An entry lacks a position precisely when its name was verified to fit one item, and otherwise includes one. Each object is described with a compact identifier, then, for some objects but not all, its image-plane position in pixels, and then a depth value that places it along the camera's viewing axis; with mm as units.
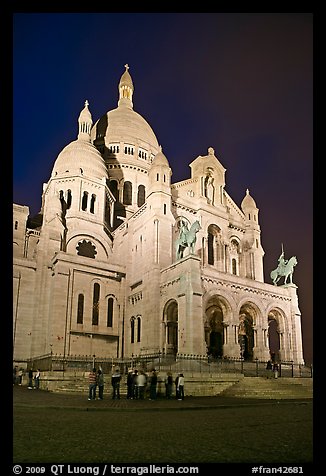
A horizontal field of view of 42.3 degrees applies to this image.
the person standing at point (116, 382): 21156
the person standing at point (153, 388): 21406
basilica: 36844
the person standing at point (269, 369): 32072
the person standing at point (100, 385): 20344
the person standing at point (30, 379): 28094
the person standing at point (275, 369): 30406
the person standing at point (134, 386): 21388
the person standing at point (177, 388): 21809
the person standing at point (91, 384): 19620
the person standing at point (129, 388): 21911
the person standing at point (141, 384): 21188
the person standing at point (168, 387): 22594
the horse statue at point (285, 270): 43347
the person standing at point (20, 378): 34094
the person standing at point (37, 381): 27766
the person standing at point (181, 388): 21516
